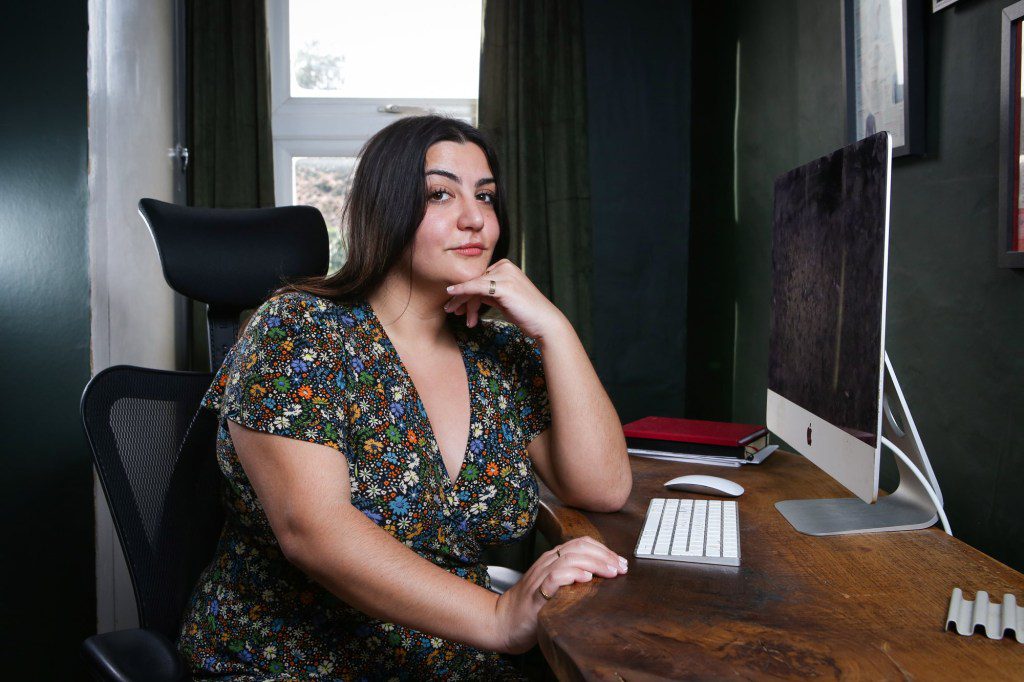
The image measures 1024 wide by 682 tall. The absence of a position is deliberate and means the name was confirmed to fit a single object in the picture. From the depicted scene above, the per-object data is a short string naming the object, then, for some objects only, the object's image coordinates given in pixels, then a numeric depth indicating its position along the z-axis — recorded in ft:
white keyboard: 3.43
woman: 3.33
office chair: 3.83
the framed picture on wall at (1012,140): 3.92
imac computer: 3.14
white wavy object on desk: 2.62
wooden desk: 2.44
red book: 5.39
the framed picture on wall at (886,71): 4.75
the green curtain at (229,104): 8.36
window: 9.23
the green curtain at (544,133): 8.66
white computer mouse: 4.43
